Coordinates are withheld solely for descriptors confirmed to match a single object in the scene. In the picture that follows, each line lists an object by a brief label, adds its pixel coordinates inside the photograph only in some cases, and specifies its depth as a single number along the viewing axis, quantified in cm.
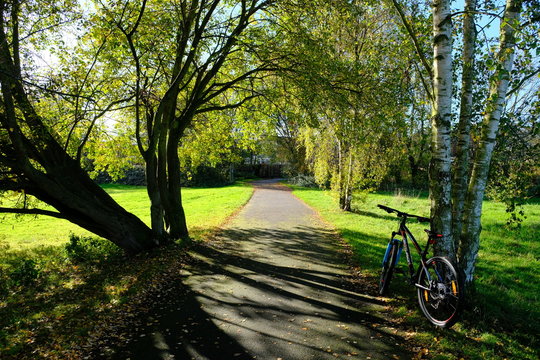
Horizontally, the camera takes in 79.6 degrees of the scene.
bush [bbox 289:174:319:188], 3749
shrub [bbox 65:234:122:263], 920
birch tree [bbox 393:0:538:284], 490
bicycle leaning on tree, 419
